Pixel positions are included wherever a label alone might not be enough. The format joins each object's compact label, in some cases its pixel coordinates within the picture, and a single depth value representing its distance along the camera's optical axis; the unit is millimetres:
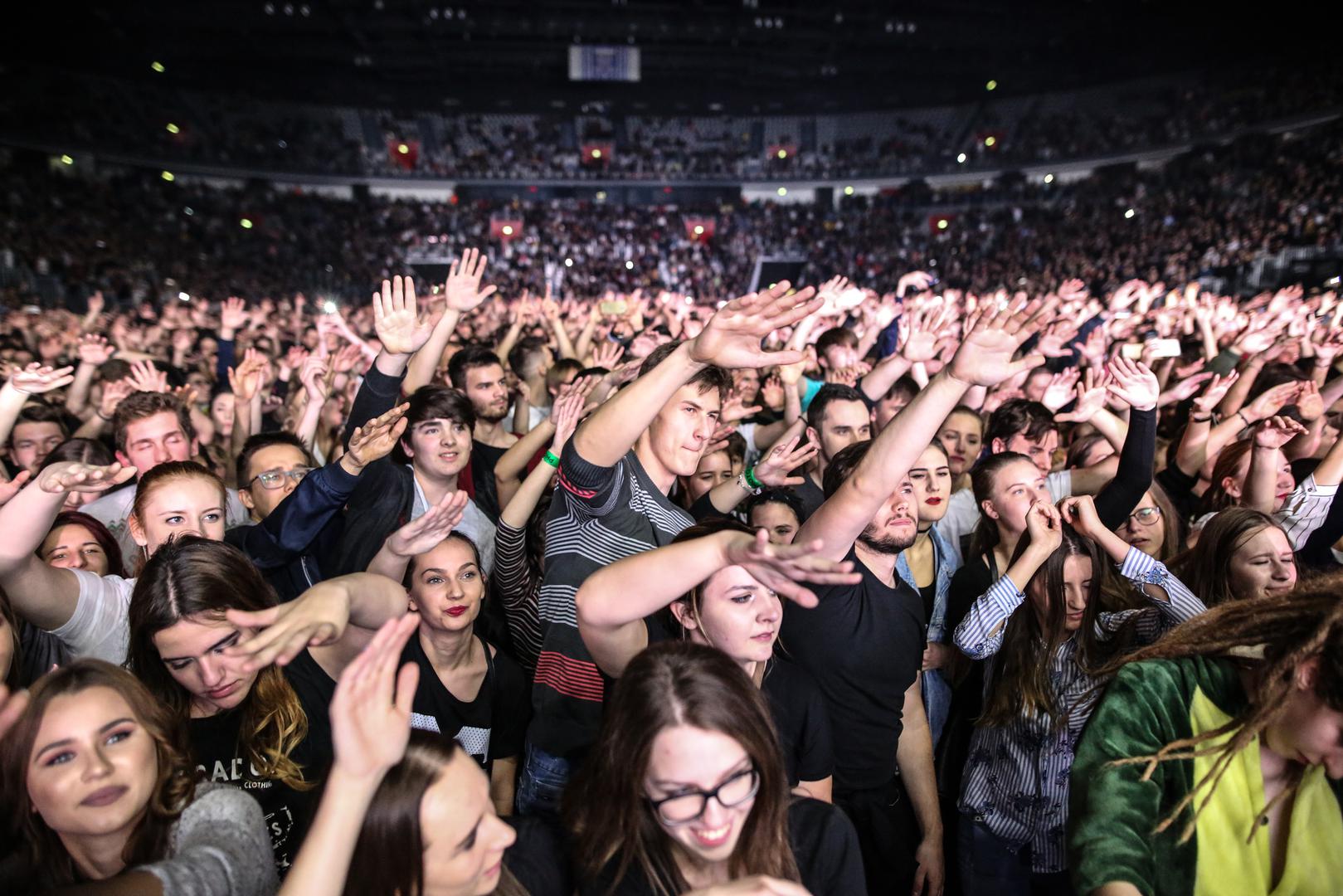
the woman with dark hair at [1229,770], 1480
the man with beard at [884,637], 1985
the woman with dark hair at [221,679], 2059
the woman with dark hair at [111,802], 1583
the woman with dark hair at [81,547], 2861
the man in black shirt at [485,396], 4602
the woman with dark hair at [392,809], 1385
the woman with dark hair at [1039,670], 2533
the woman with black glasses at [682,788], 1575
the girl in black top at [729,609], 1666
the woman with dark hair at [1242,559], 2594
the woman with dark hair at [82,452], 3756
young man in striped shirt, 2117
